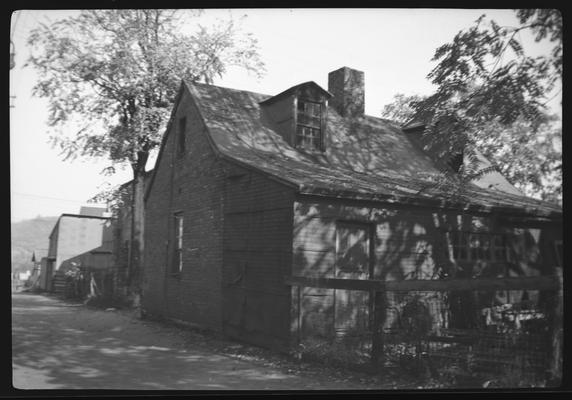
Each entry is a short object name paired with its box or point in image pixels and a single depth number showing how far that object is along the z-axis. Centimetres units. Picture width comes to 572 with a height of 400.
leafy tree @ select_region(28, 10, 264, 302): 1975
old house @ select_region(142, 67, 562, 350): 1073
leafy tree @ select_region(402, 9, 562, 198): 745
